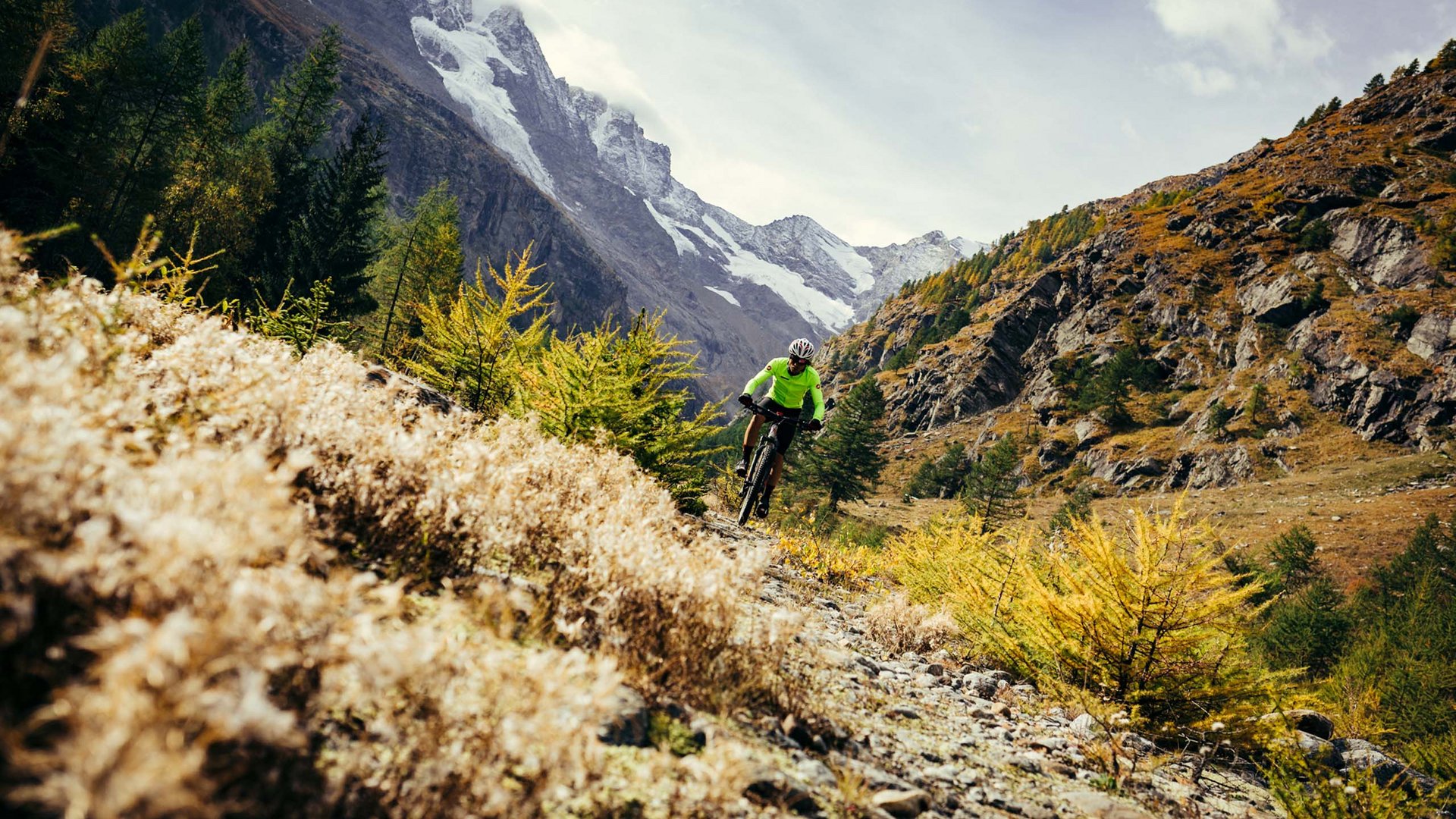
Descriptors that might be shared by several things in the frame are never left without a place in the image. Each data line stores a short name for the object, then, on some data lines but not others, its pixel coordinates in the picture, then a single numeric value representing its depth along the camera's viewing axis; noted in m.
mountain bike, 10.82
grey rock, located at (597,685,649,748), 2.70
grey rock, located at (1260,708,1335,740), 6.98
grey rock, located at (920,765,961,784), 3.62
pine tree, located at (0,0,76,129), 31.13
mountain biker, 10.92
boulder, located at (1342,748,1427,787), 5.98
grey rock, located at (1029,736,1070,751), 4.84
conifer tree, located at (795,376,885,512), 46.84
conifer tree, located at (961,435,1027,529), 48.62
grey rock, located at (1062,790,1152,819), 3.82
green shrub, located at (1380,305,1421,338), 60.53
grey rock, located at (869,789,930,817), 2.94
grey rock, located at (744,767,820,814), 2.67
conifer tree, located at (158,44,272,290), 40.75
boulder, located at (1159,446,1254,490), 55.62
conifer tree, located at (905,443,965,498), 71.19
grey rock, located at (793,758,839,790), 2.98
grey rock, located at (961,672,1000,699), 6.14
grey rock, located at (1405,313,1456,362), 57.28
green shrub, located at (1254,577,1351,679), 28.91
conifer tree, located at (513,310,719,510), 8.05
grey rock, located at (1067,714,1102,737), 5.30
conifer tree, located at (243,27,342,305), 41.53
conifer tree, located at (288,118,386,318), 40.66
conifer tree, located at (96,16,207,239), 40.00
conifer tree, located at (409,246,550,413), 10.45
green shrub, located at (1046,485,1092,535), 41.04
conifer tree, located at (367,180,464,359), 42.25
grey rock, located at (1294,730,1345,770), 5.74
